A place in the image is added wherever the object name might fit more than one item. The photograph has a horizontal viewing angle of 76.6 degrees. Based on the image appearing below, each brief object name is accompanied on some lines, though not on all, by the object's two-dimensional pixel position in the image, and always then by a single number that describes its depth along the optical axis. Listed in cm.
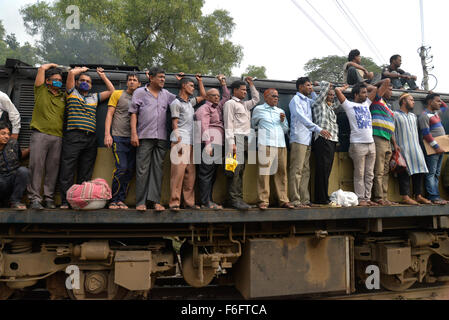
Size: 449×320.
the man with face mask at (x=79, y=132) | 355
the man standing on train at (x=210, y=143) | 369
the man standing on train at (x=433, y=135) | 459
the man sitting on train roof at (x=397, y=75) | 572
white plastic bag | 390
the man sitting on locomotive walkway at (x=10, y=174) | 336
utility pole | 1622
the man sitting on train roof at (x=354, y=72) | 524
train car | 342
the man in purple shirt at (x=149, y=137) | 355
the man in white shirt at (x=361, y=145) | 420
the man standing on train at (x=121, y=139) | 358
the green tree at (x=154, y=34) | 1519
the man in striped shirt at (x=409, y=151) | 446
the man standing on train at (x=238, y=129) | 368
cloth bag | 319
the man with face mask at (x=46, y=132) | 345
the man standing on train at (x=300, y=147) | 393
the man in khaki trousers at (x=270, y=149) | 379
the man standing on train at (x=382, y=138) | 435
